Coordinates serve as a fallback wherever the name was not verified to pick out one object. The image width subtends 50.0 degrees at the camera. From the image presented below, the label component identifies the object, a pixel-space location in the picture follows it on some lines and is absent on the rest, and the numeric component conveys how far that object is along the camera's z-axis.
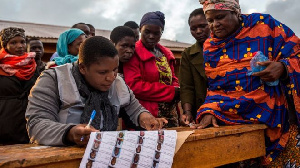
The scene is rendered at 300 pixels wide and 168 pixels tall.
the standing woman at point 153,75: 2.91
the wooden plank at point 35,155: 1.22
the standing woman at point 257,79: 2.29
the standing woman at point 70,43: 3.24
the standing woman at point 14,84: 3.63
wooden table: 1.29
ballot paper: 1.42
